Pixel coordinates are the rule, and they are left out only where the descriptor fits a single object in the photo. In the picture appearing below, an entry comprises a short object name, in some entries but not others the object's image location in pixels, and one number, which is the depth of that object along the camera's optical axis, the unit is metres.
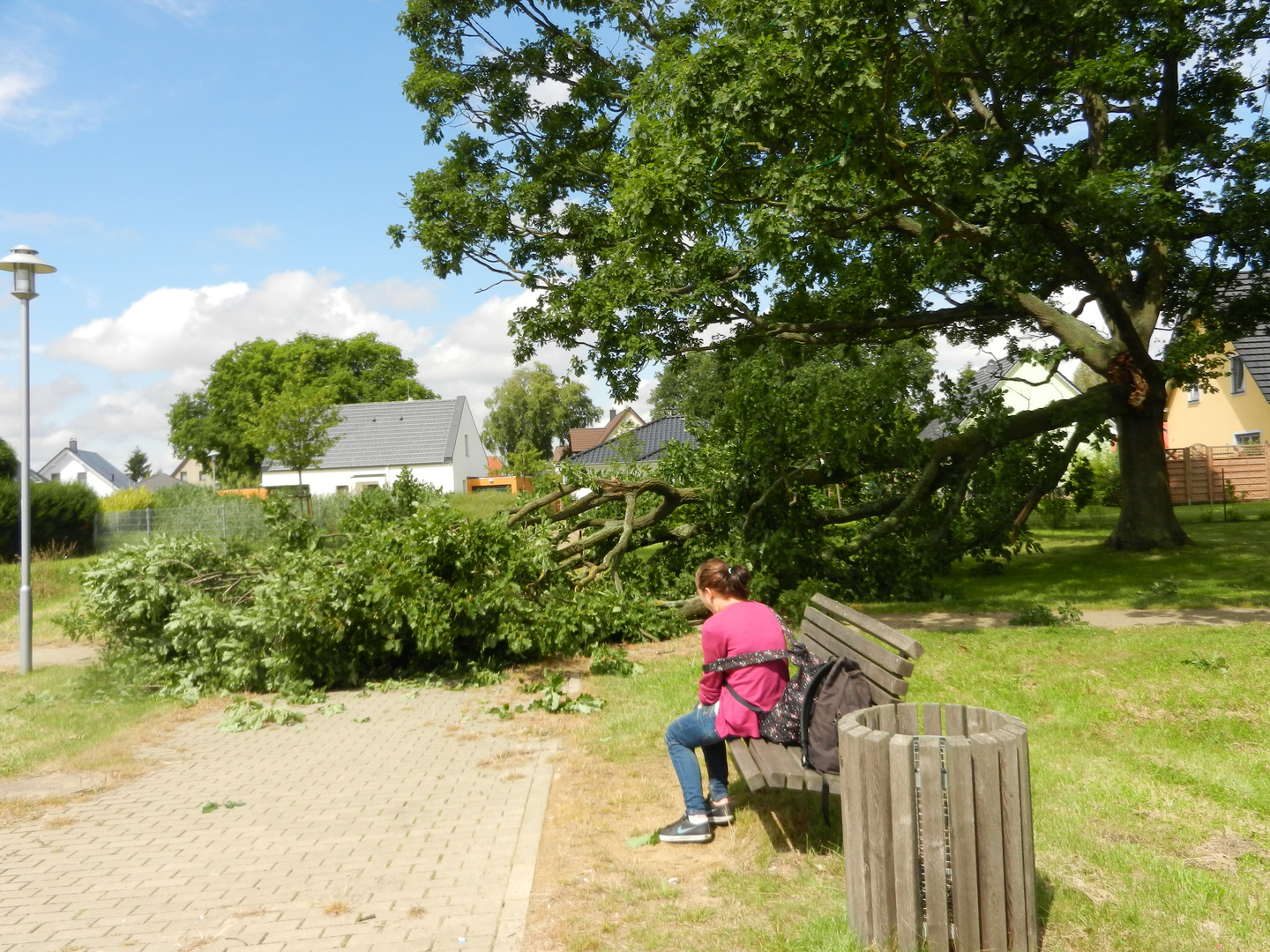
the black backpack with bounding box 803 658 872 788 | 4.47
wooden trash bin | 3.47
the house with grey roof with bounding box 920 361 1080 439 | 45.58
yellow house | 33.84
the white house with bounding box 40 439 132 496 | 90.81
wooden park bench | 4.38
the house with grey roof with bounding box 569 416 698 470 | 49.81
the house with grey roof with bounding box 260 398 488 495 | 57.72
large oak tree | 11.49
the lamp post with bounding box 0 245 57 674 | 11.84
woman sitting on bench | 4.89
